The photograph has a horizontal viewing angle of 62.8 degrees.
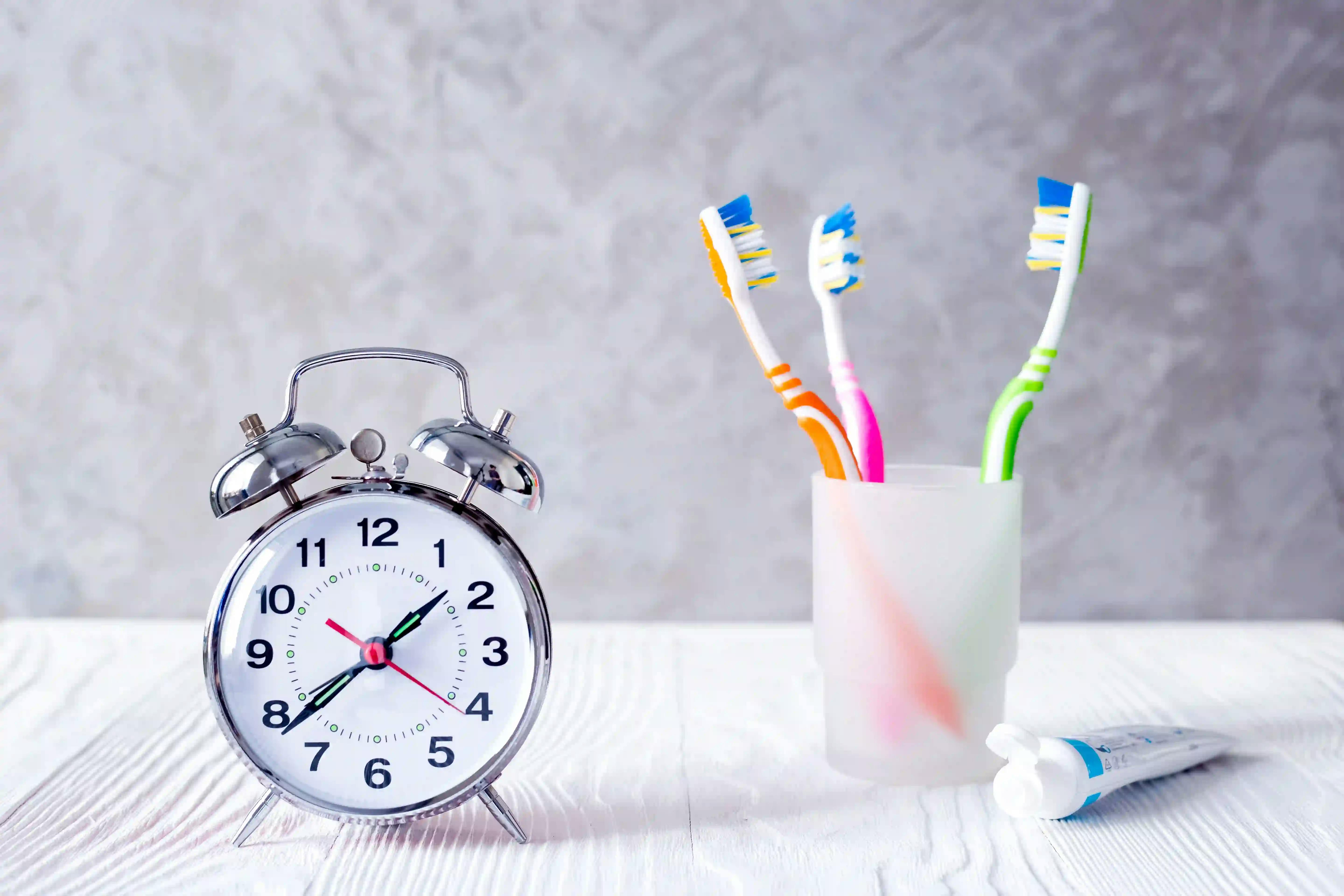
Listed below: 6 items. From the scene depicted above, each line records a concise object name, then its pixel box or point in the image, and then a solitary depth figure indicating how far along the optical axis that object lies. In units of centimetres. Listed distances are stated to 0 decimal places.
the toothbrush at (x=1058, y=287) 63
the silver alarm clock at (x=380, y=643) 58
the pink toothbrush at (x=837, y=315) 67
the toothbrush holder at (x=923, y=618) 65
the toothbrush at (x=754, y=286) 64
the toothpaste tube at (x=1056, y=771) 59
